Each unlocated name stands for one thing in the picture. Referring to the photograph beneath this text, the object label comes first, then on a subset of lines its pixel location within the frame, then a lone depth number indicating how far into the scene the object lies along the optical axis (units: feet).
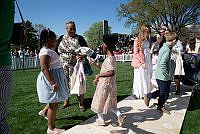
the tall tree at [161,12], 64.35
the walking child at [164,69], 10.27
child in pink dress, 8.39
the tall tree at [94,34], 250.57
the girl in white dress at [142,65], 12.09
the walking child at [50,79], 7.00
